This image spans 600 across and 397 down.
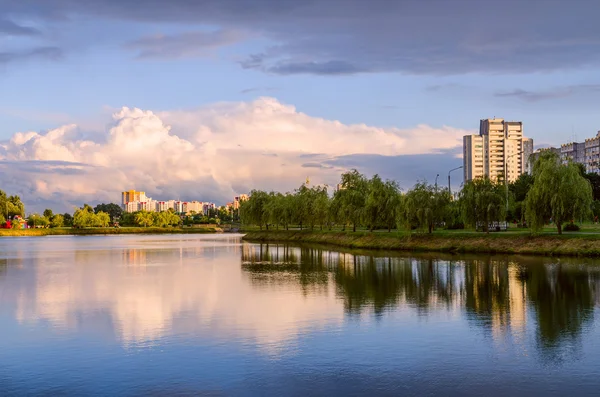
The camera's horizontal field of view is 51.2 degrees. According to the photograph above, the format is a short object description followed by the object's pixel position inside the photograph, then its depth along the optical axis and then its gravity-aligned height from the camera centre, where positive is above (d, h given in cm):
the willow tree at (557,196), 5616 +142
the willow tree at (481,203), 6431 +93
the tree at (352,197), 8619 +237
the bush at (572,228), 6544 -176
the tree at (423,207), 6900 +63
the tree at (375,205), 7969 +104
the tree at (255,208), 12688 +130
